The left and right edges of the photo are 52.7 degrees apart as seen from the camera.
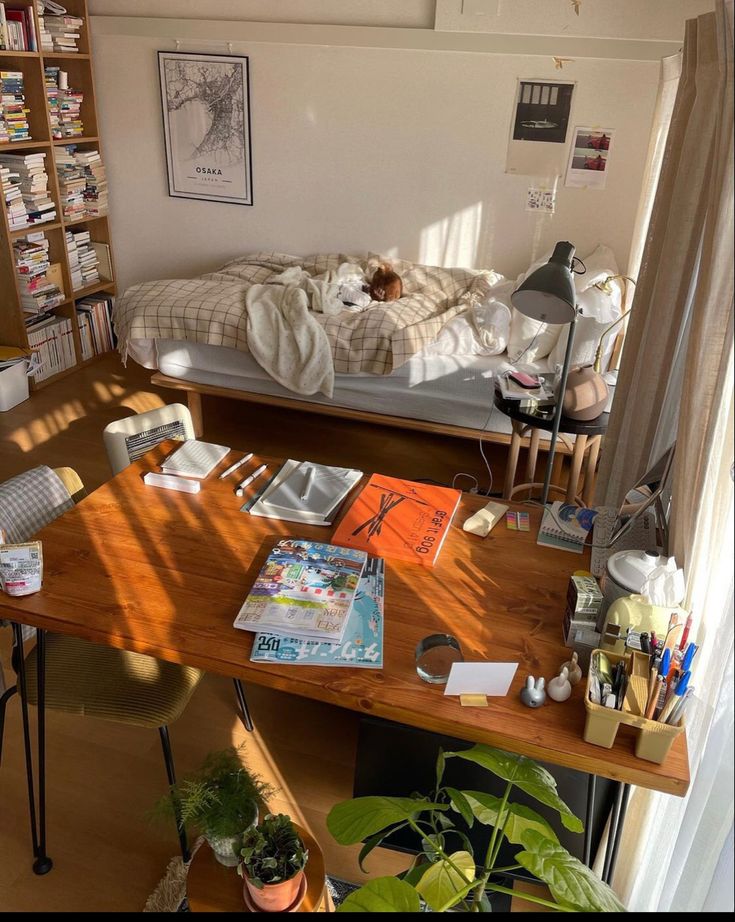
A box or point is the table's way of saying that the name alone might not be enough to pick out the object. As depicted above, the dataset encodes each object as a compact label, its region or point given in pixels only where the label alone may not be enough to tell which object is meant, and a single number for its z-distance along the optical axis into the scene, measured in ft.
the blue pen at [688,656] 3.84
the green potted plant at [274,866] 4.50
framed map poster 14.89
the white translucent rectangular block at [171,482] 6.27
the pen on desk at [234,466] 6.49
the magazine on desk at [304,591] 4.70
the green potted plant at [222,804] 4.65
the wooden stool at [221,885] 4.69
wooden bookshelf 13.21
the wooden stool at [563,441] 8.68
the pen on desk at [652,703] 3.87
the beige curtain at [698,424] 3.48
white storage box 13.09
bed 11.15
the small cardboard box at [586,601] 4.58
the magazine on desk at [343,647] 4.49
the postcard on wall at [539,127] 13.42
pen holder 3.85
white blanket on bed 11.30
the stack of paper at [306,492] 5.95
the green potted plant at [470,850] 3.49
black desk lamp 5.88
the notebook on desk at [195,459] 6.43
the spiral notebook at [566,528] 5.73
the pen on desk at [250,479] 6.27
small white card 4.33
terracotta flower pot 4.50
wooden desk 4.14
